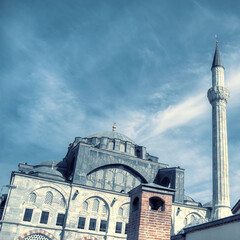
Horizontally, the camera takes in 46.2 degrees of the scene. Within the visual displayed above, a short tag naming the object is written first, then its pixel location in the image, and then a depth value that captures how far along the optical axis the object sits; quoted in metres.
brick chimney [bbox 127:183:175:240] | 6.98
